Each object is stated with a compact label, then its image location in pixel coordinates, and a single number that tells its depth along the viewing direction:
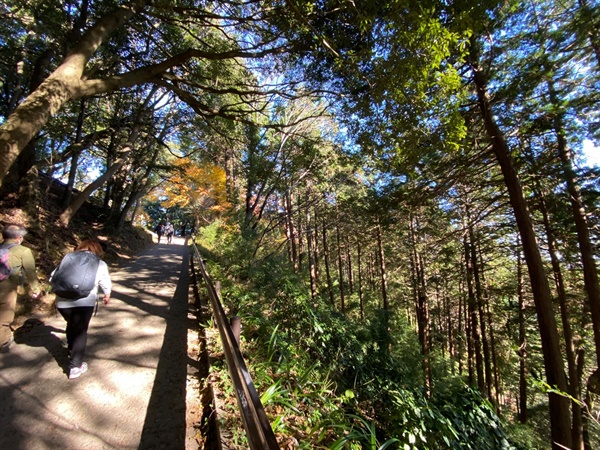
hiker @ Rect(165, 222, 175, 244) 24.69
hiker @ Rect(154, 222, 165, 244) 23.23
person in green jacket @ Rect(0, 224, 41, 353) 3.55
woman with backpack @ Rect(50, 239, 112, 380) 3.26
